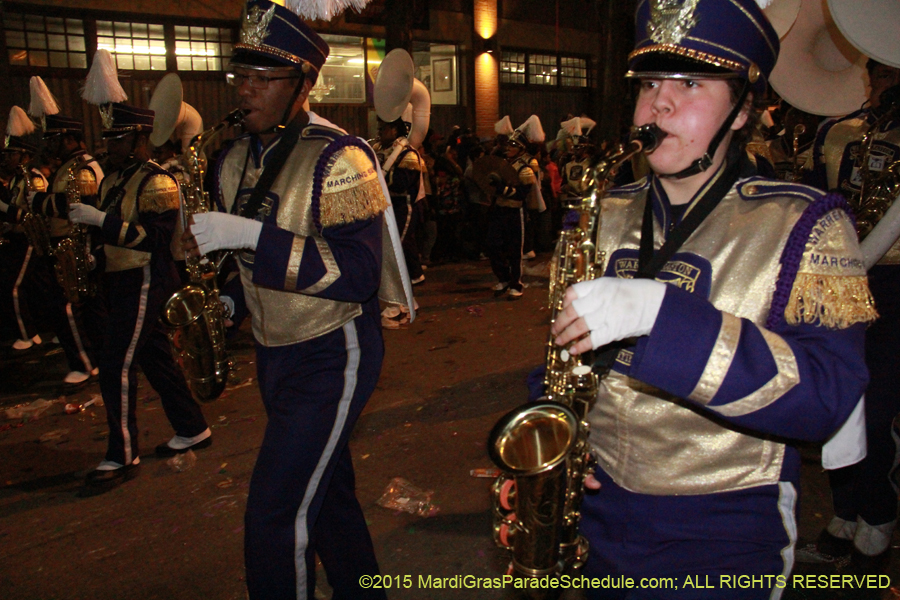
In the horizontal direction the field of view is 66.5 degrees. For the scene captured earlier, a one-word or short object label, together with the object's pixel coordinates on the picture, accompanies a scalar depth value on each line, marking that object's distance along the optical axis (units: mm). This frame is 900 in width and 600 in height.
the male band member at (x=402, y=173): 9227
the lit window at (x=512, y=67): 19594
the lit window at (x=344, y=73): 15586
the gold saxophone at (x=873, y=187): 3305
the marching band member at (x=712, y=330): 1487
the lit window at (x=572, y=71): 21406
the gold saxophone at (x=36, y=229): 7004
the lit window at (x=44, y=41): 11508
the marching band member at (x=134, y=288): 4441
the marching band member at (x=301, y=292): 2512
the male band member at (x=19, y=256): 7254
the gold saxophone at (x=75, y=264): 6219
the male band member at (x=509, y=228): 9477
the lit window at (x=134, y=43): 12484
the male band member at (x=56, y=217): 6382
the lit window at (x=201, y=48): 13422
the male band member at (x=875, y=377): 3158
